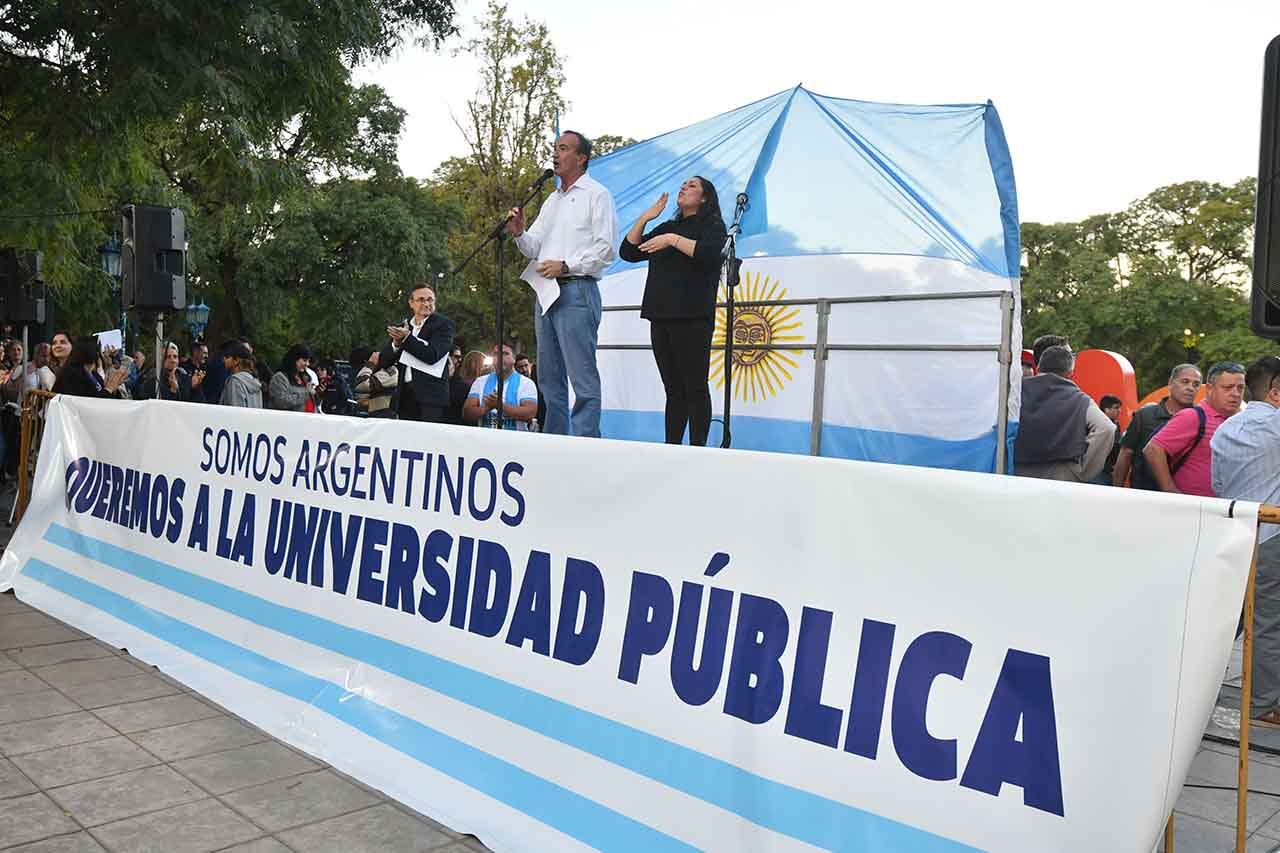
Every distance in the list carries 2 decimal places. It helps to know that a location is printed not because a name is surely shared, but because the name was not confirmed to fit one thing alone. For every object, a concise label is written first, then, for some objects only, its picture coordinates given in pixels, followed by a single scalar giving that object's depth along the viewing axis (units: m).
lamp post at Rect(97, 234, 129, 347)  24.06
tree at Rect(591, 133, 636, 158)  40.91
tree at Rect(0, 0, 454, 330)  10.02
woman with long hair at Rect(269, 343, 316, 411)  9.95
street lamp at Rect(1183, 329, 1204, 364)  45.18
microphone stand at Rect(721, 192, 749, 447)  6.95
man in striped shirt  5.25
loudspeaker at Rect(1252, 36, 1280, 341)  3.30
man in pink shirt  6.19
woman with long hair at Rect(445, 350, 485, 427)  9.43
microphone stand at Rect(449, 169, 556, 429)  6.66
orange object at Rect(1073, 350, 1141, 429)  16.31
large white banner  2.29
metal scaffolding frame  6.70
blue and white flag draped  7.22
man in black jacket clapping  7.52
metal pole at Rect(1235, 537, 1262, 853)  2.24
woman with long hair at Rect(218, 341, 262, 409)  9.39
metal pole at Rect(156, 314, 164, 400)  8.57
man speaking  6.48
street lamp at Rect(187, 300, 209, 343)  33.38
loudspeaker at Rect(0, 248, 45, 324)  10.81
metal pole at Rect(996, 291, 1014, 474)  6.66
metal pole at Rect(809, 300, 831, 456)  7.45
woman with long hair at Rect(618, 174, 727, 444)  6.24
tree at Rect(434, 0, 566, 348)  32.38
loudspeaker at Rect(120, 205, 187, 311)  8.73
